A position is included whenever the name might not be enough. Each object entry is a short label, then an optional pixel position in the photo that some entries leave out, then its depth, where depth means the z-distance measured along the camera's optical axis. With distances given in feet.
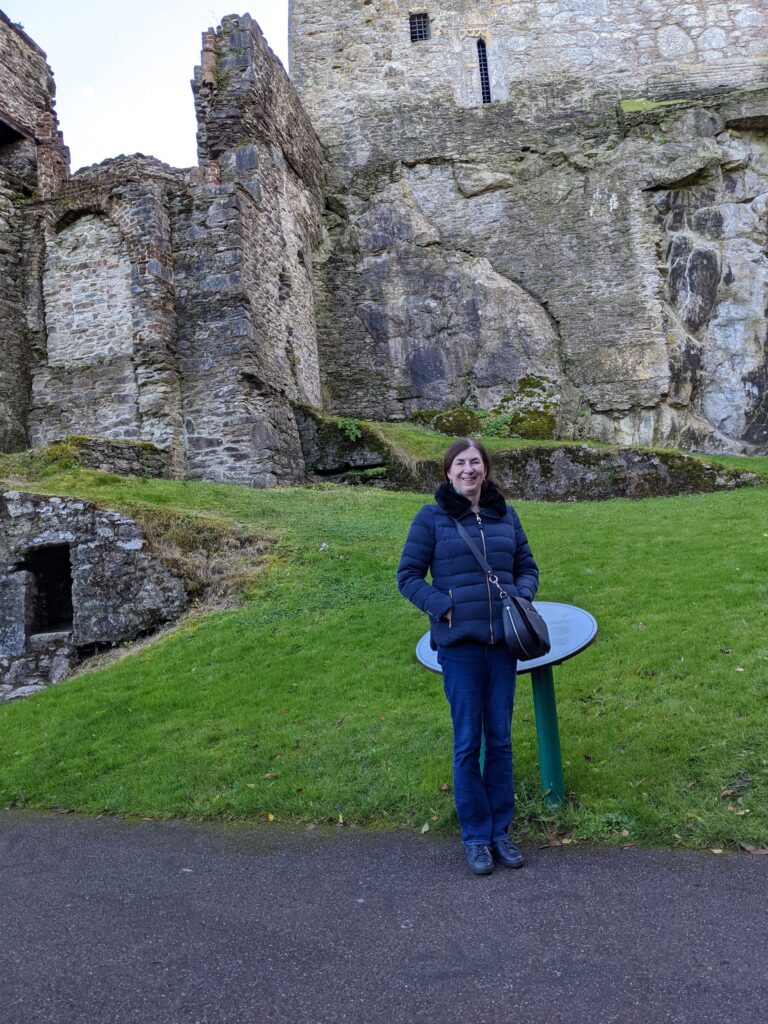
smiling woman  14.58
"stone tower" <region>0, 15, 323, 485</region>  55.06
